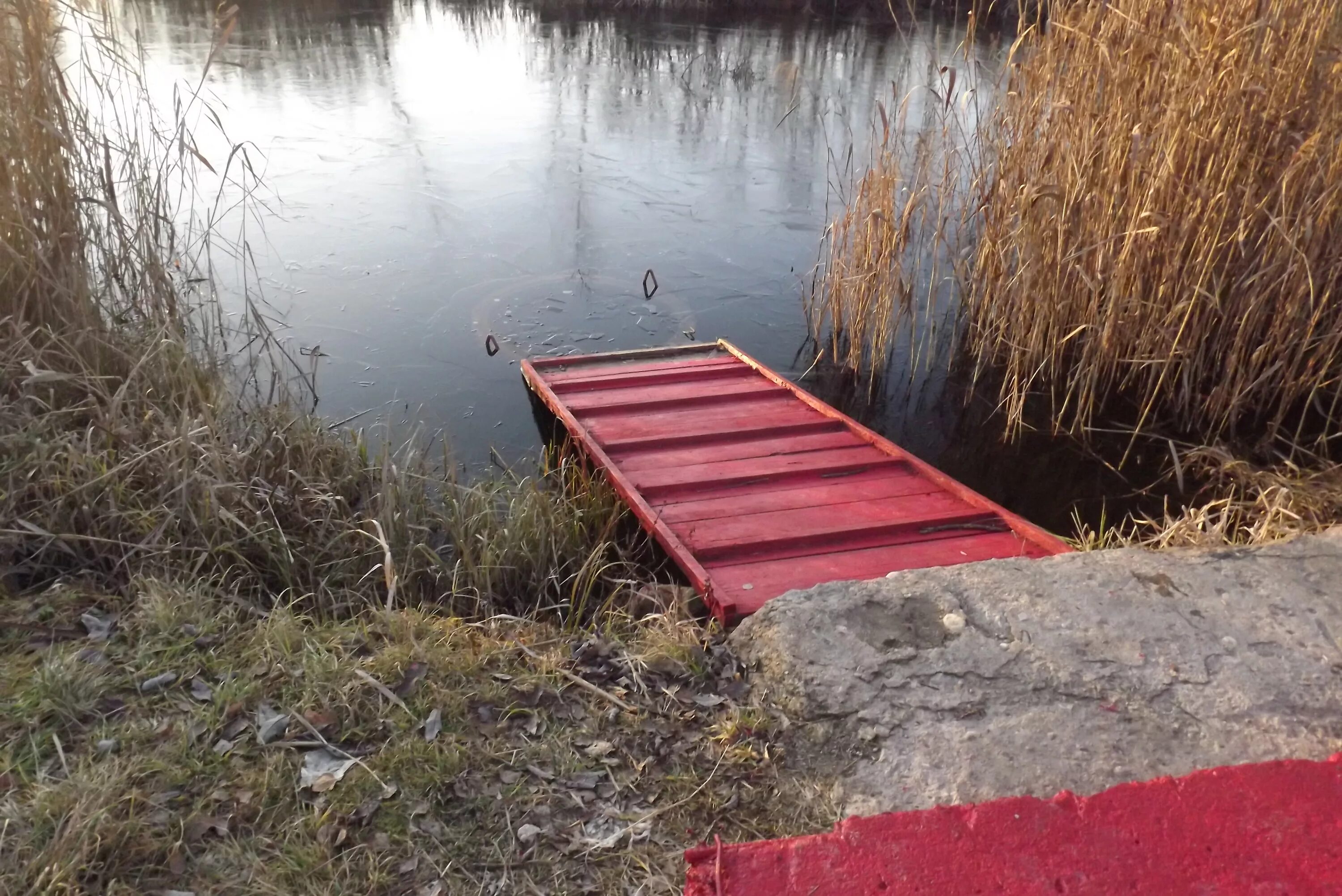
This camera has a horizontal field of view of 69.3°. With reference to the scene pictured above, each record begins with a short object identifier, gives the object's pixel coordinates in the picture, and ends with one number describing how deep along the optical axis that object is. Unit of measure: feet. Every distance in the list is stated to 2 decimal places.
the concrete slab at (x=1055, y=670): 4.85
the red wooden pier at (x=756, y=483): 7.88
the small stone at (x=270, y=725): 4.92
